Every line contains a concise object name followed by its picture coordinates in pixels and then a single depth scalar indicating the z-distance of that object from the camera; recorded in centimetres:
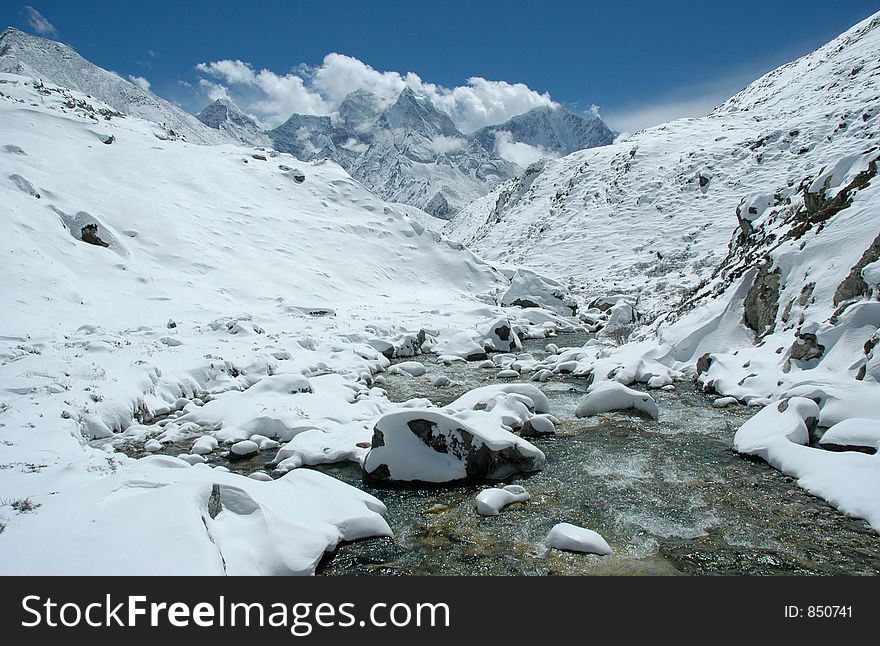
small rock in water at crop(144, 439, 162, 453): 1109
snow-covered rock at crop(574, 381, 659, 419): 1389
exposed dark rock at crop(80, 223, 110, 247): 2702
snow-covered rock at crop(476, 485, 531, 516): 841
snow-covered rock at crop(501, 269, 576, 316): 3619
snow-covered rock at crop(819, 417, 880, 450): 946
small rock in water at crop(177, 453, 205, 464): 1047
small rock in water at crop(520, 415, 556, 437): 1241
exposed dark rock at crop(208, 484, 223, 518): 652
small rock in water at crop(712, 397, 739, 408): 1412
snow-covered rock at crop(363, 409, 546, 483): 984
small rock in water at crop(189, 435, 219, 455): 1124
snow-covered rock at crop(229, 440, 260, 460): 1121
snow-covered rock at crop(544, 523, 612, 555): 707
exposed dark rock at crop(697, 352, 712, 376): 1698
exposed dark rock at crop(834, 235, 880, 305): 1330
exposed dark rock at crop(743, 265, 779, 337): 1667
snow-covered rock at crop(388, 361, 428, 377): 2008
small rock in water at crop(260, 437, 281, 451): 1173
